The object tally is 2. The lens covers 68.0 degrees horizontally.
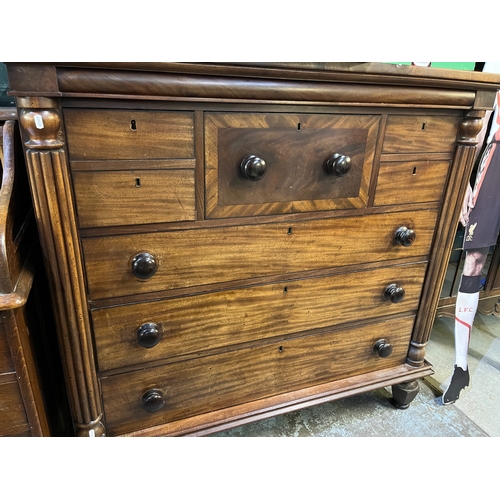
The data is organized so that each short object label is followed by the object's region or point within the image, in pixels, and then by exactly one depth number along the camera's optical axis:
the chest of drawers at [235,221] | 0.67
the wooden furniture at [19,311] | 0.62
